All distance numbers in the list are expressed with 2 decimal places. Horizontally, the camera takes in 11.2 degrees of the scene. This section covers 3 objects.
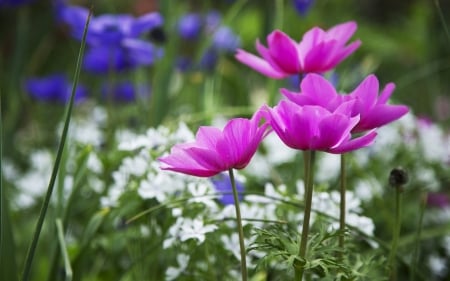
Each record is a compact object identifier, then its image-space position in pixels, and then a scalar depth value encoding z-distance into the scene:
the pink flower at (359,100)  1.12
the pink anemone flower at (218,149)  1.09
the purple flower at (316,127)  1.08
